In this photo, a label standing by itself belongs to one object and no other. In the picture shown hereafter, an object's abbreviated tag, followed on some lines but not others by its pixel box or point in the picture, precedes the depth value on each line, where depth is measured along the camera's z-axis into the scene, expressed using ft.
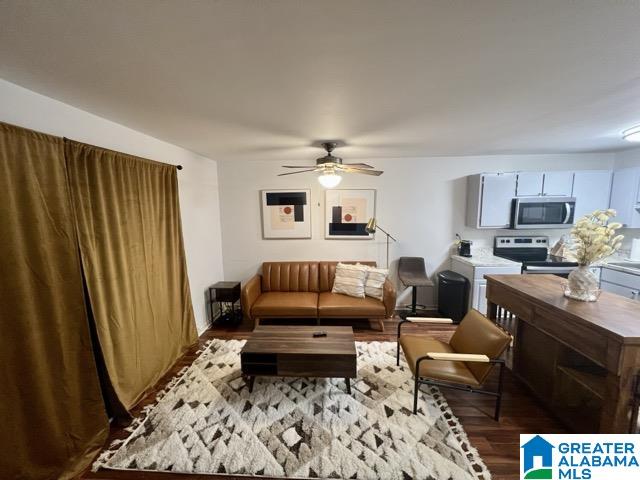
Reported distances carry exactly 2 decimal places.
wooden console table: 4.51
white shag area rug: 5.08
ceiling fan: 8.48
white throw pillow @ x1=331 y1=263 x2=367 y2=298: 11.46
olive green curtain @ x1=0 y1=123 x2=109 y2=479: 4.37
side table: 11.48
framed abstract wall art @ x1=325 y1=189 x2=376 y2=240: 12.73
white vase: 5.84
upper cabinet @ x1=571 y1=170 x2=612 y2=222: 10.96
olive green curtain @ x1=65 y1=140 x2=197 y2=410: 5.78
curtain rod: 5.46
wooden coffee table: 6.73
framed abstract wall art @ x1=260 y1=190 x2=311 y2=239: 12.89
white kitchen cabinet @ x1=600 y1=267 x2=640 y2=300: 9.30
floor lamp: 11.69
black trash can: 11.28
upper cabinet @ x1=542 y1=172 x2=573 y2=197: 11.06
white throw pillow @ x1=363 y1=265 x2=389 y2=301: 11.25
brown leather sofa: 10.52
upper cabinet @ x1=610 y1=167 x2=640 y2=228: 10.13
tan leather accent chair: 5.92
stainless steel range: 12.16
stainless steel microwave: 10.98
